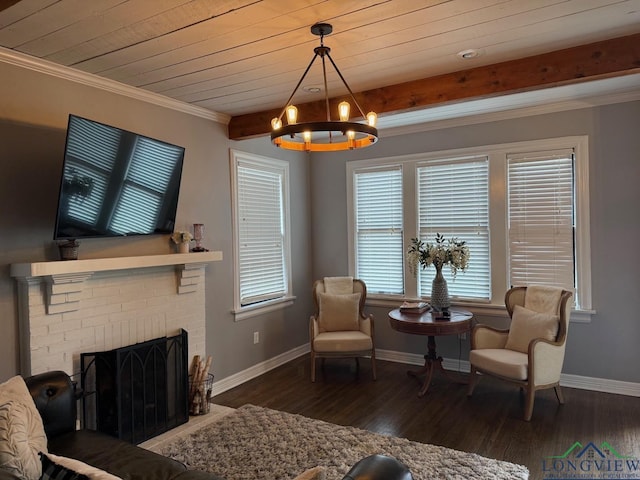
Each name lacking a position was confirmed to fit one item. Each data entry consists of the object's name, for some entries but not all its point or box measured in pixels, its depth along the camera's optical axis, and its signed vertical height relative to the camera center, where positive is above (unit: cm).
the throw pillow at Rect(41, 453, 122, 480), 140 -82
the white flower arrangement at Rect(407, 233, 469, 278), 419 -23
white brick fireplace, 265 -47
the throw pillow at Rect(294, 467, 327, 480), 131 -73
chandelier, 226 +58
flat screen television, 258 +38
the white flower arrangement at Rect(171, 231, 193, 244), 362 +1
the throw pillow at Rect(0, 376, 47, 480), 171 -80
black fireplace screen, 295 -109
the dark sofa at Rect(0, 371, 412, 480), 196 -102
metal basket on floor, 357 -132
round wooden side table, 386 -86
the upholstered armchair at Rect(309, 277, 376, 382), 425 -92
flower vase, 421 -61
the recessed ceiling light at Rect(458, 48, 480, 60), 273 +114
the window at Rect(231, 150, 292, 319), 434 +4
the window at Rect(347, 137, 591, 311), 403 +16
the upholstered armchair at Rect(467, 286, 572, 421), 339 -96
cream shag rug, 265 -146
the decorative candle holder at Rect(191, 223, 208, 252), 375 +3
